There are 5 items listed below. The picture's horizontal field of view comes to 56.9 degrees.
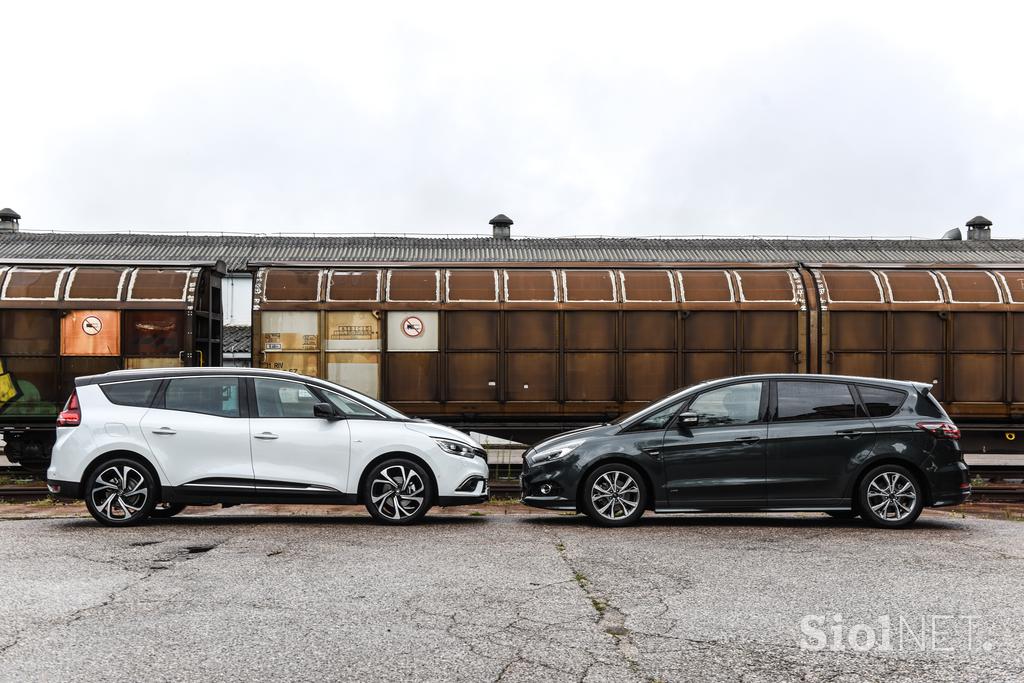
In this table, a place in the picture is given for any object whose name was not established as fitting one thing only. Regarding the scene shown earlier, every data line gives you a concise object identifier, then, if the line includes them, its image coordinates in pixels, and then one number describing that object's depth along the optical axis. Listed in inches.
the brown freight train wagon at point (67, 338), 543.5
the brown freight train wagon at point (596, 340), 554.6
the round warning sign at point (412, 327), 556.1
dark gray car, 375.9
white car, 373.4
